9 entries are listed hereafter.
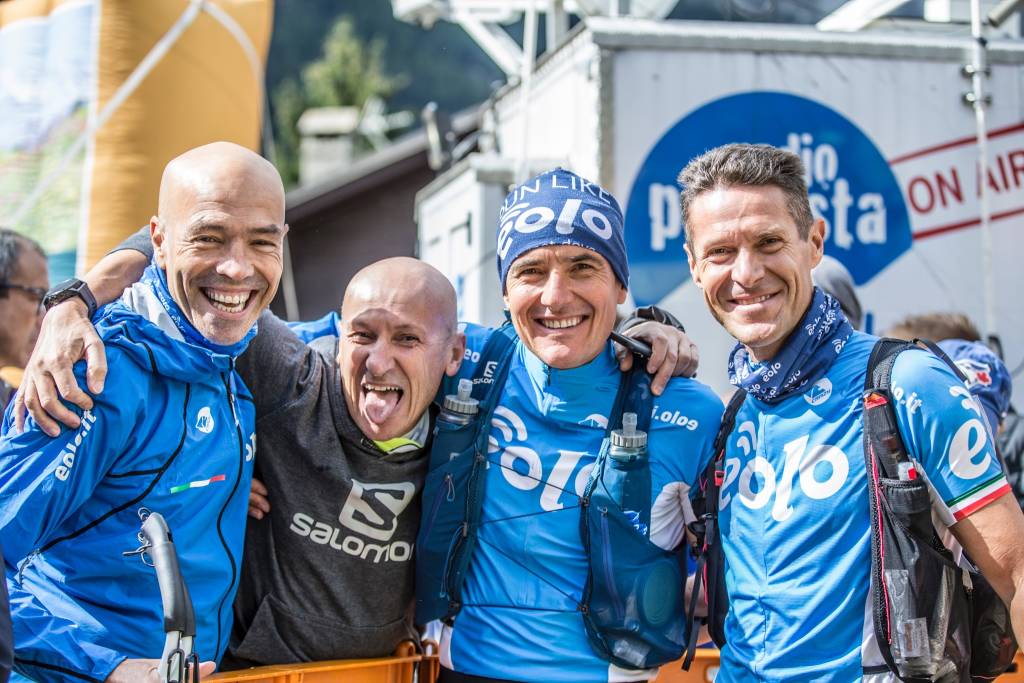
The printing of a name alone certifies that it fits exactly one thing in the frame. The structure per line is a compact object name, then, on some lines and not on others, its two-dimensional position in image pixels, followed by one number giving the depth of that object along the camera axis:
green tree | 27.77
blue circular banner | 4.66
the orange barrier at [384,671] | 2.64
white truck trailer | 4.66
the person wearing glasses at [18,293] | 4.16
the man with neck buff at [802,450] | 2.24
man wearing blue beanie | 2.63
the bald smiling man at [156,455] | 2.26
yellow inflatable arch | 6.18
